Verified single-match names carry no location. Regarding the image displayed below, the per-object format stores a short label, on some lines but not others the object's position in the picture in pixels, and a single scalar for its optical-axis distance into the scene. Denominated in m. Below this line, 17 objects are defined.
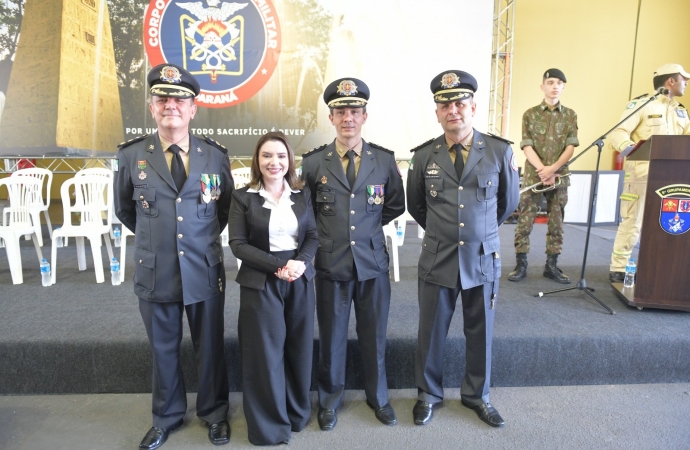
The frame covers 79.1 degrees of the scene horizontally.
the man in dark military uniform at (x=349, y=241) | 1.94
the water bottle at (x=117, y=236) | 4.10
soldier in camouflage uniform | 3.36
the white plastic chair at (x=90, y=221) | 3.46
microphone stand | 2.79
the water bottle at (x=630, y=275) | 3.11
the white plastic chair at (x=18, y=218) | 3.40
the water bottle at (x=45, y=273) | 3.27
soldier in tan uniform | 3.30
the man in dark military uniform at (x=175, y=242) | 1.80
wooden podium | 2.69
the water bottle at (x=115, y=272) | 3.33
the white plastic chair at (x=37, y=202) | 4.28
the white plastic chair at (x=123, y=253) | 3.55
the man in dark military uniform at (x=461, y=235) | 1.96
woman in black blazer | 1.77
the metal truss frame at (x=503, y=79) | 5.39
